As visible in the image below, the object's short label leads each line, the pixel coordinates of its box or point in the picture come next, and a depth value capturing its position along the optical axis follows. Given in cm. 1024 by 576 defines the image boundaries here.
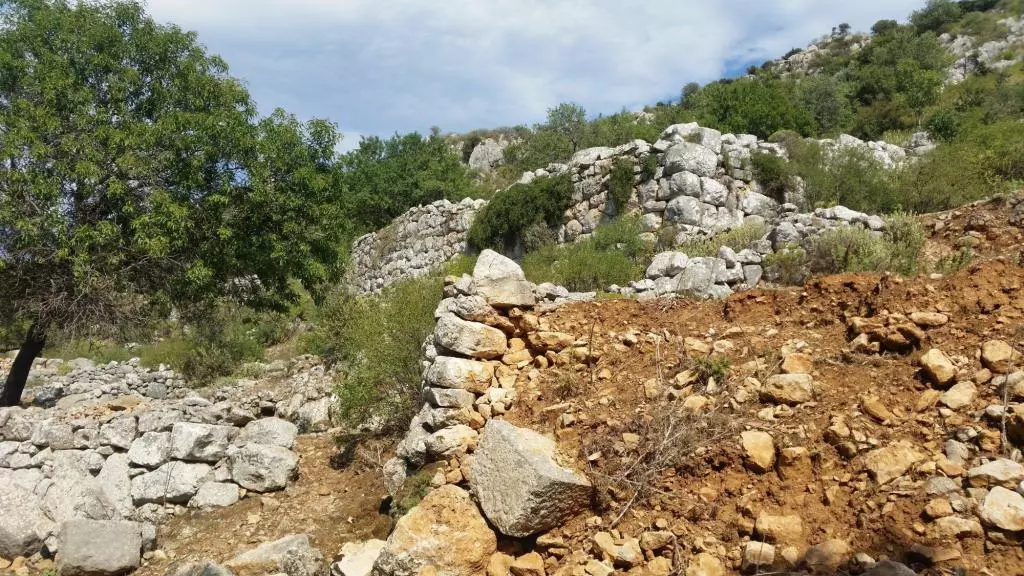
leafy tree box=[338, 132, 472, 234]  2627
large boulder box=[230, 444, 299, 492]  656
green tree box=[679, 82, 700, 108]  3437
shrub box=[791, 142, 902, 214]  1044
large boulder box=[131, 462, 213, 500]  641
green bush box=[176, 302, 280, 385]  1278
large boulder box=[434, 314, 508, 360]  550
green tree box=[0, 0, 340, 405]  873
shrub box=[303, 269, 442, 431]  730
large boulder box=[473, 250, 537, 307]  575
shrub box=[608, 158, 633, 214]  1301
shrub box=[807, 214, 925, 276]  608
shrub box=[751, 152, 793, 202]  1240
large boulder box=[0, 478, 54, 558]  571
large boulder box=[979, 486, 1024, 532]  267
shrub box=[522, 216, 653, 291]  948
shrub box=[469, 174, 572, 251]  1431
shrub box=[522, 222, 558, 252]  1426
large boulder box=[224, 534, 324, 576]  470
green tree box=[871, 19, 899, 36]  4072
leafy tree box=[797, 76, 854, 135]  2311
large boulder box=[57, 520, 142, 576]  525
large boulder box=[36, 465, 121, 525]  610
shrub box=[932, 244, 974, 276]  559
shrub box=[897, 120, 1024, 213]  980
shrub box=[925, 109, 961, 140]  1645
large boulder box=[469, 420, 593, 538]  375
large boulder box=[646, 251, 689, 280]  761
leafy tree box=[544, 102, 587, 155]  2836
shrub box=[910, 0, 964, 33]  3781
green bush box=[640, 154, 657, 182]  1283
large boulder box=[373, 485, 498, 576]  384
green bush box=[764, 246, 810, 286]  669
